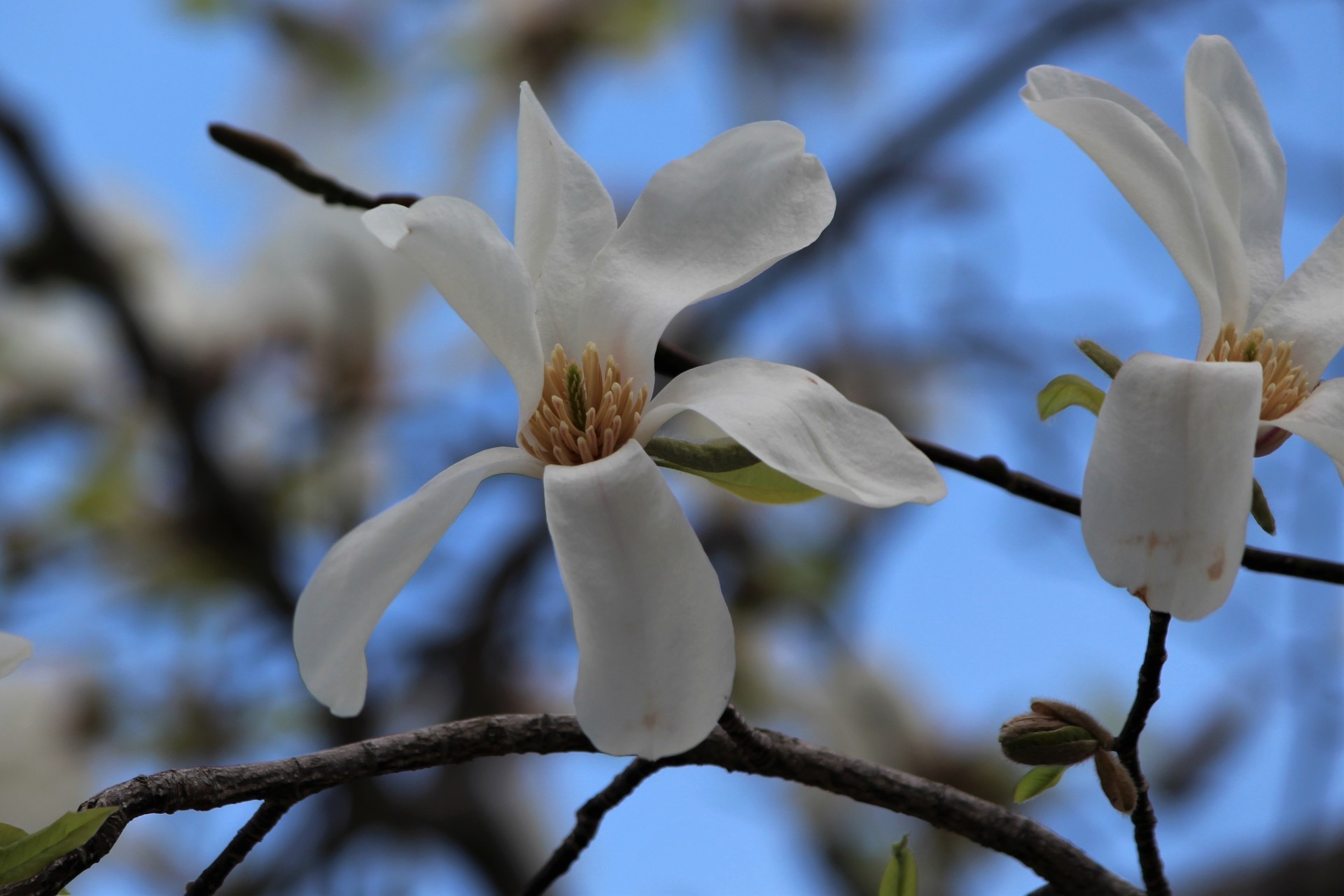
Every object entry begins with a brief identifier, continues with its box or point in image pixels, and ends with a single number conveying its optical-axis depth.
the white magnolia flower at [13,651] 1.40
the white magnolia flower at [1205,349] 1.36
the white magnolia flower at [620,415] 1.36
